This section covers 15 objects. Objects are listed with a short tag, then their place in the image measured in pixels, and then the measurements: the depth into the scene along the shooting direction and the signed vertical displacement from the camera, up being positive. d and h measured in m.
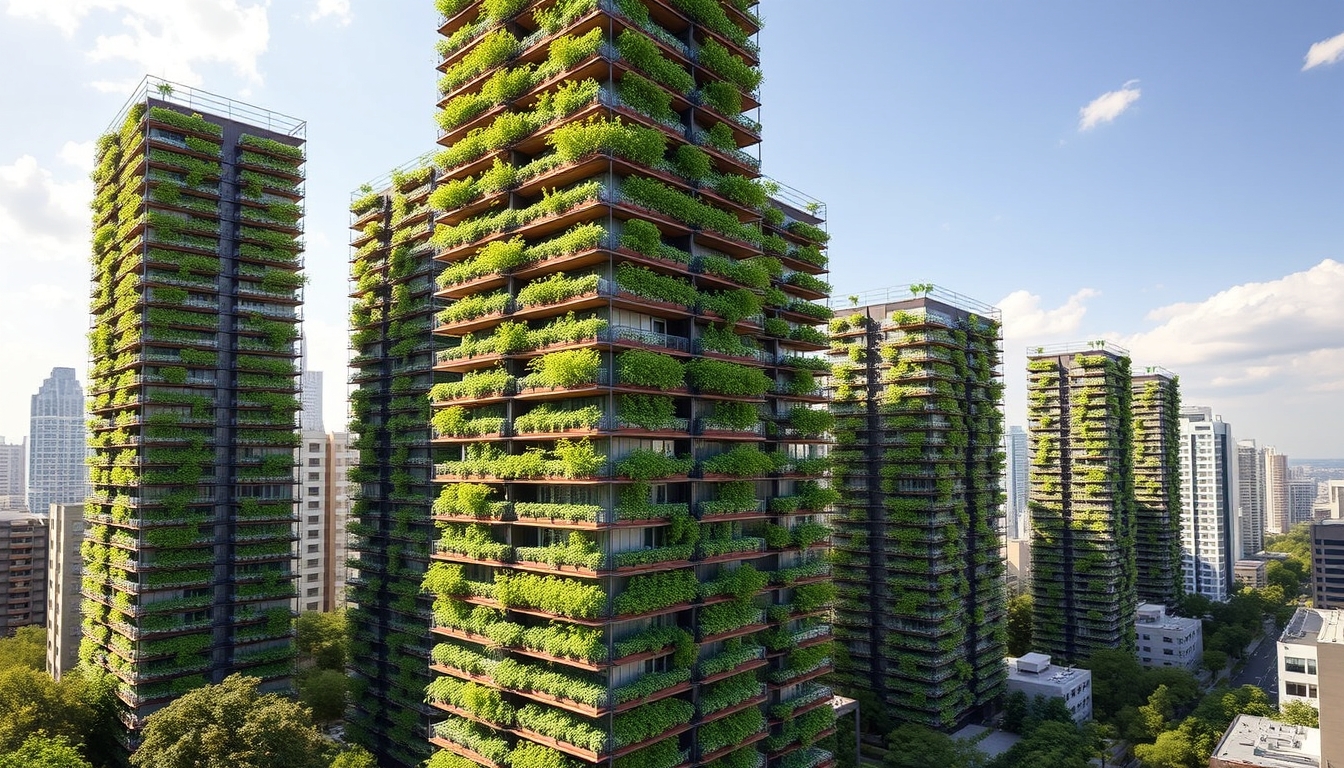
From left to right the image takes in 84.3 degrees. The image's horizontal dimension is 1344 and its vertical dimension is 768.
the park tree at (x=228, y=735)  42.09 -18.03
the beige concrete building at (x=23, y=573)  106.81 -21.52
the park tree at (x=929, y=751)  60.69 -27.95
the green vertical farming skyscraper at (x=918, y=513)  74.75 -10.25
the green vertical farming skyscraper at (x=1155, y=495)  120.31 -13.14
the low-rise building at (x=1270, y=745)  56.38 -26.60
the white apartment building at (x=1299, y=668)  71.88 -25.02
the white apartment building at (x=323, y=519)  112.62 -15.06
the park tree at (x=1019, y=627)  109.44 -31.57
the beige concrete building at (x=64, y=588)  81.94 -18.47
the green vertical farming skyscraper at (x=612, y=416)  36.97 +0.21
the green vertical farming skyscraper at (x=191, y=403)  61.44 +1.85
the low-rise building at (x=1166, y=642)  104.75 -32.48
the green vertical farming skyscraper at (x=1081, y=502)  98.00 -11.93
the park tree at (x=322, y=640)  85.31 -25.35
